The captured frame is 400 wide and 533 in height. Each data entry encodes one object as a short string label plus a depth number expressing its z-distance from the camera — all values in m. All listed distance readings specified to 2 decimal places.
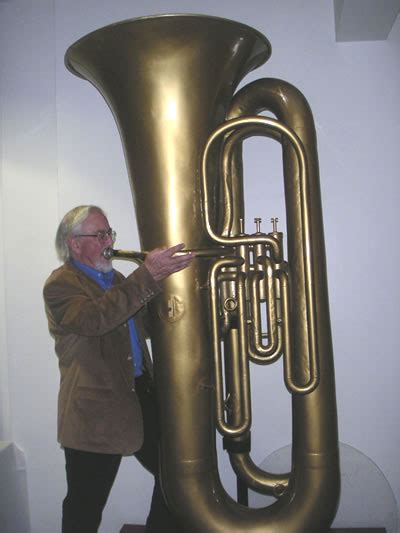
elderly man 1.47
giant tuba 1.49
